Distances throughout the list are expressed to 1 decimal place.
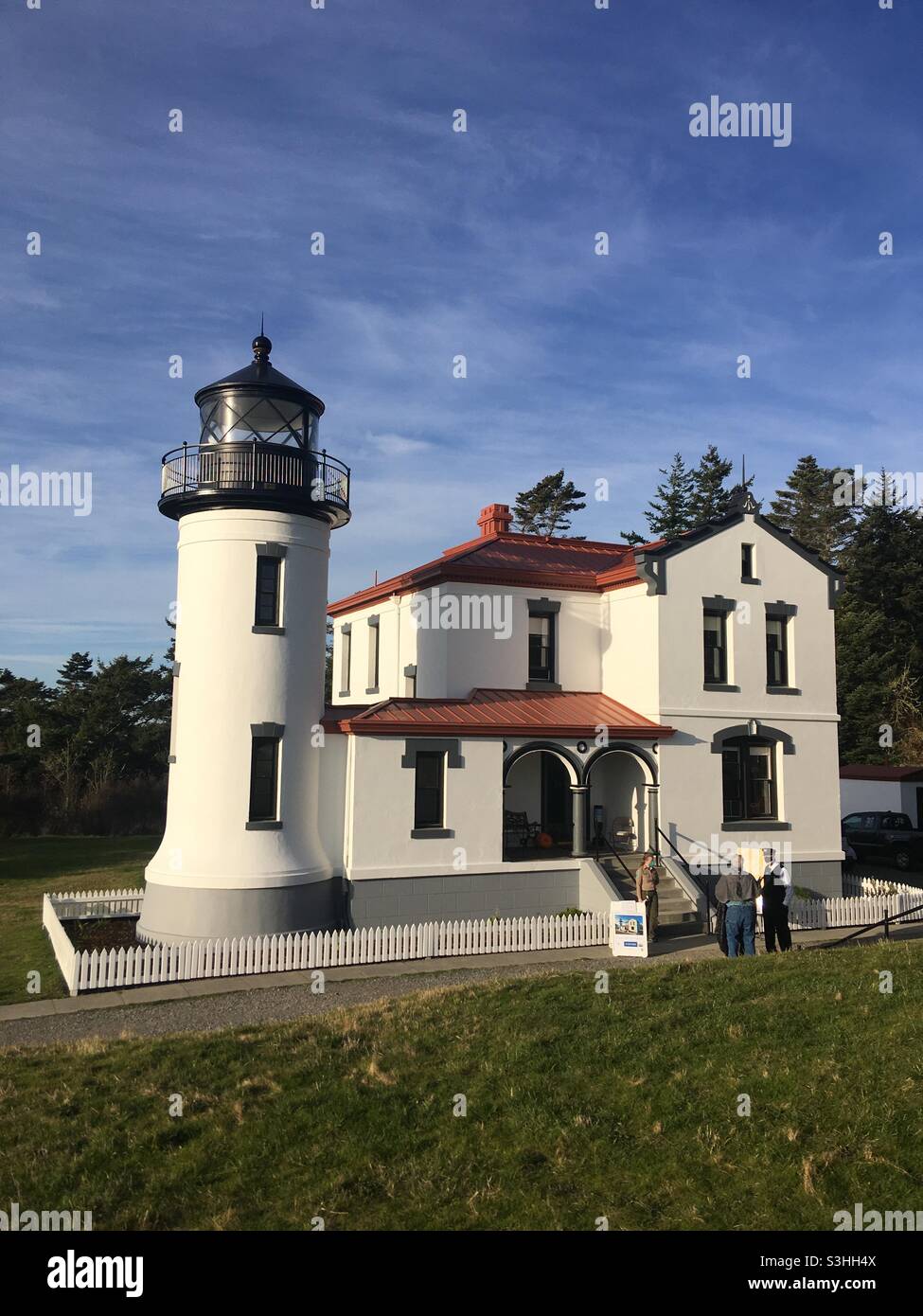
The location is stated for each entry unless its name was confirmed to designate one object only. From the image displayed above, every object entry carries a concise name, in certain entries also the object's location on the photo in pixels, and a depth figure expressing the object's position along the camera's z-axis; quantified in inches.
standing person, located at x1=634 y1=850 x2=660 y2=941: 735.1
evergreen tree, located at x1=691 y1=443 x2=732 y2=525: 2448.3
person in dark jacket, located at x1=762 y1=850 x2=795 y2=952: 639.1
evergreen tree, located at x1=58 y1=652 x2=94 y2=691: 2169.2
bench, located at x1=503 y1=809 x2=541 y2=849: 915.4
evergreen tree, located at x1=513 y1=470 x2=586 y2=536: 2559.1
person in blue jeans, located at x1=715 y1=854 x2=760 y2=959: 627.8
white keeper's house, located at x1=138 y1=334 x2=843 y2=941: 751.1
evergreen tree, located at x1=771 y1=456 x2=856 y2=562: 2677.2
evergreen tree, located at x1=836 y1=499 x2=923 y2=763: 1795.0
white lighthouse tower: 736.3
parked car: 1164.5
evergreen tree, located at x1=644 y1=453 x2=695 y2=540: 2445.9
